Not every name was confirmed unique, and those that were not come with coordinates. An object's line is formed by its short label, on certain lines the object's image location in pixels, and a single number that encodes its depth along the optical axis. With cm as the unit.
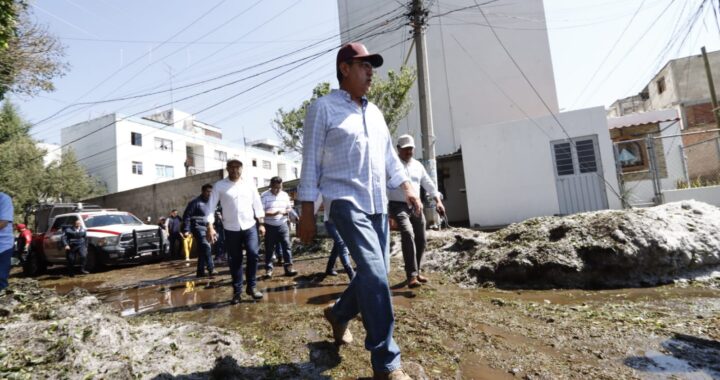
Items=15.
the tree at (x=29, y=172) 2309
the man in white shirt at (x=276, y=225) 603
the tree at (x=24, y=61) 942
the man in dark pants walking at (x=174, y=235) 1147
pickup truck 952
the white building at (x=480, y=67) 1631
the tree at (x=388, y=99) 1299
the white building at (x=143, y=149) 3159
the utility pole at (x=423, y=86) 941
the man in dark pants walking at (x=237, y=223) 441
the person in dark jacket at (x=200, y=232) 712
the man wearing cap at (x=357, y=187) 189
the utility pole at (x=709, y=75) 1631
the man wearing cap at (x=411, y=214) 431
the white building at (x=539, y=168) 1033
